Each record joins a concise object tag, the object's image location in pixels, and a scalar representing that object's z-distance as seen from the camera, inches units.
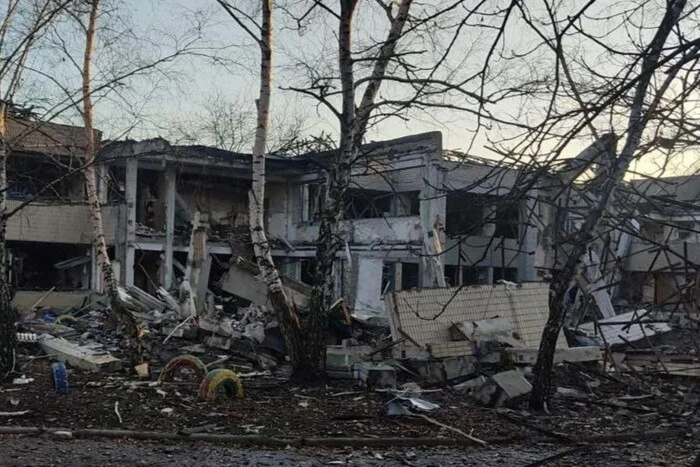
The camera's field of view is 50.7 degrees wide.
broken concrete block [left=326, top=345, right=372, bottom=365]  424.8
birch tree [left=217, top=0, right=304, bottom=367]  393.7
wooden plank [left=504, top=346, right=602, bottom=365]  414.0
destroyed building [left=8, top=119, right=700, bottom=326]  875.4
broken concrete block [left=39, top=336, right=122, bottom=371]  443.9
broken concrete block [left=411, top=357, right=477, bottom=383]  411.5
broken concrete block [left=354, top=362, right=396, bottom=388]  387.9
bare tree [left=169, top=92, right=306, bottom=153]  1280.8
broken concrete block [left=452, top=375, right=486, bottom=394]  390.6
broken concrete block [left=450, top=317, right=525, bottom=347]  431.2
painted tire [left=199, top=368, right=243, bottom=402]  345.1
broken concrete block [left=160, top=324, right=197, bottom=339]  547.8
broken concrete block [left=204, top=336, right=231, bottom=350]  509.7
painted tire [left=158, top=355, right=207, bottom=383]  390.6
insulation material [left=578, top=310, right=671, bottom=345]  547.1
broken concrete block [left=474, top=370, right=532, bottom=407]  354.0
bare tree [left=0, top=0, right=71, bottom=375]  370.3
